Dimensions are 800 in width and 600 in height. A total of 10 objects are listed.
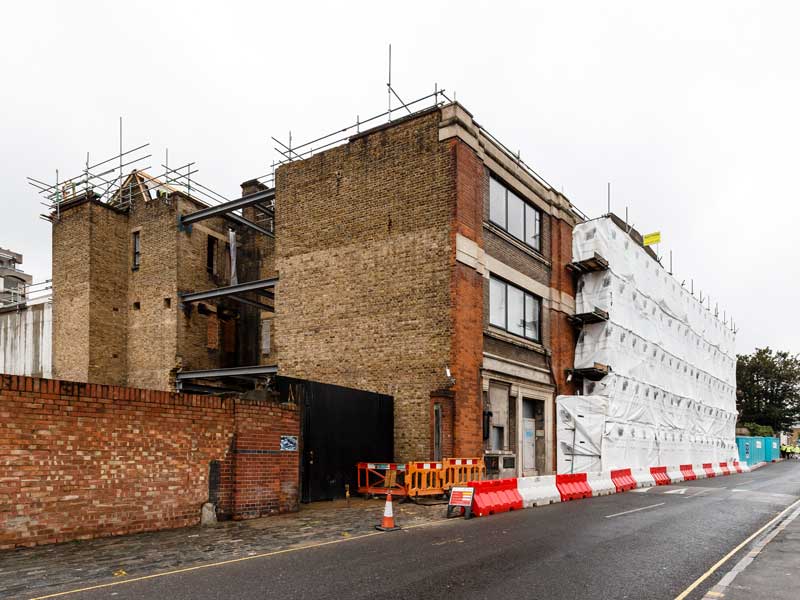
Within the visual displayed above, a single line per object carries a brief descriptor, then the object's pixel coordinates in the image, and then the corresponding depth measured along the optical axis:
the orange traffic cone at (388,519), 11.98
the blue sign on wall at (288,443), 14.22
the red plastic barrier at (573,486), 18.11
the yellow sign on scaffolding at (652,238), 34.78
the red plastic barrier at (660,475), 25.17
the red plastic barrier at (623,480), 21.81
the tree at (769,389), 72.56
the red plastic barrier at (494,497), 14.33
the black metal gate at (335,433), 16.11
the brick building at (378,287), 19.75
